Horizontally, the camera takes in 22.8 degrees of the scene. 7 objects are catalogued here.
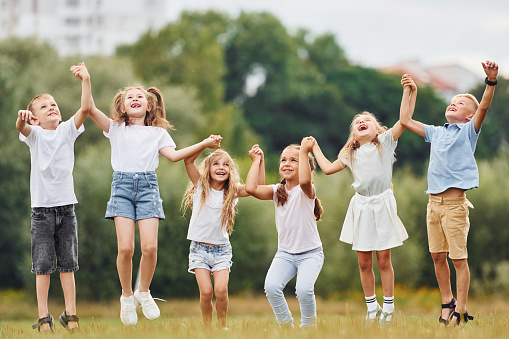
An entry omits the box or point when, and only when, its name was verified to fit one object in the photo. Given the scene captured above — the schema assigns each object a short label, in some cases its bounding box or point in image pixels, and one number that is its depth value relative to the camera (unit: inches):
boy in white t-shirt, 544.4
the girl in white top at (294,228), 544.6
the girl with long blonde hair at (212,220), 550.9
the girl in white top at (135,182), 537.8
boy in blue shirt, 547.2
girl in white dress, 544.1
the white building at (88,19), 6650.2
